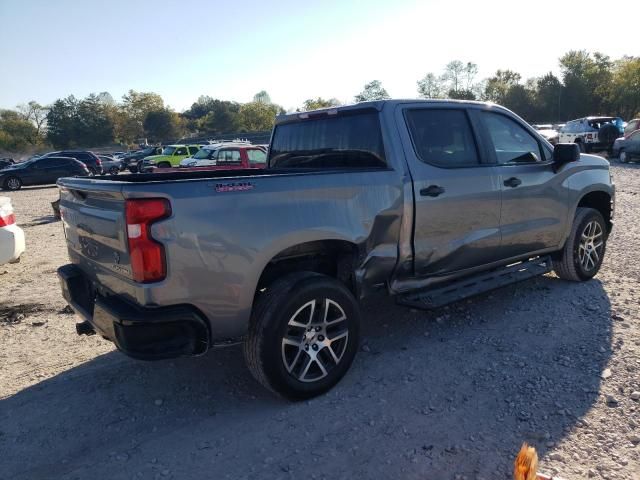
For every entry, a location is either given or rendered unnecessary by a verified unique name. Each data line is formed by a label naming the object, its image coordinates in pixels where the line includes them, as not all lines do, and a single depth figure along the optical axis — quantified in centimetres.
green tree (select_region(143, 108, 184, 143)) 8900
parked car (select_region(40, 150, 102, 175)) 2920
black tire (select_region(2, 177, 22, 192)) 2378
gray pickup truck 284
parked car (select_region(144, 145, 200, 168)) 2545
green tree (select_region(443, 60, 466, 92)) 8869
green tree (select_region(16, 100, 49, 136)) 9469
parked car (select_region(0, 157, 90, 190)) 2385
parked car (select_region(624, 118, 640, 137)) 2318
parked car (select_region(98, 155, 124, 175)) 3266
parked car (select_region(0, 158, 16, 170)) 3888
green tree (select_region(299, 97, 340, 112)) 7750
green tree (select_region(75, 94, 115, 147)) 8362
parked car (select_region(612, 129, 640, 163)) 1994
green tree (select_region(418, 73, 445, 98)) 8869
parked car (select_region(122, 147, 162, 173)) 3540
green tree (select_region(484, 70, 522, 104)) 7519
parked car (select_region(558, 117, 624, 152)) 2302
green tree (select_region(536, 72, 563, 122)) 6581
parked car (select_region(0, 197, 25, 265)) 661
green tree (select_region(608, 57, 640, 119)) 5759
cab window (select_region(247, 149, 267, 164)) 1510
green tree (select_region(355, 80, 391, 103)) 8456
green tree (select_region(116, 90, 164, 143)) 8775
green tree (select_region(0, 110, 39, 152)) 7612
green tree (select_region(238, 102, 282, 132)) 9206
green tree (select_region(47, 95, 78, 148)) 8231
